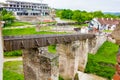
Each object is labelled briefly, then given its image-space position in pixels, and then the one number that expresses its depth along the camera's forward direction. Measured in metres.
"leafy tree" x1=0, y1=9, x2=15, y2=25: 47.13
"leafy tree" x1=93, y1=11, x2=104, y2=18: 70.08
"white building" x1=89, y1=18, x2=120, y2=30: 56.50
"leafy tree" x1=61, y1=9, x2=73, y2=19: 71.51
